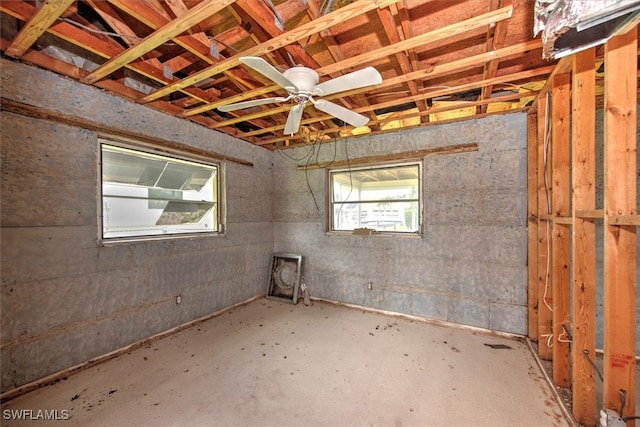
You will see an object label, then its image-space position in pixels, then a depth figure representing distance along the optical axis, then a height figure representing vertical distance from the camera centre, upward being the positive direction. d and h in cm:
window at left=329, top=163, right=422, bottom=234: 331 +20
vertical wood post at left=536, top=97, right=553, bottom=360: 222 -36
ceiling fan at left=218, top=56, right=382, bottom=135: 148 +86
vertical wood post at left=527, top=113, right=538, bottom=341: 254 -12
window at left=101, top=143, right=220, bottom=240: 243 +22
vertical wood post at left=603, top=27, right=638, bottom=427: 126 -1
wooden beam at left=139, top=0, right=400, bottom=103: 135 +112
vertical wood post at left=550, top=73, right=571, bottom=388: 188 -13
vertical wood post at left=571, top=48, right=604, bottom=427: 154 -19
